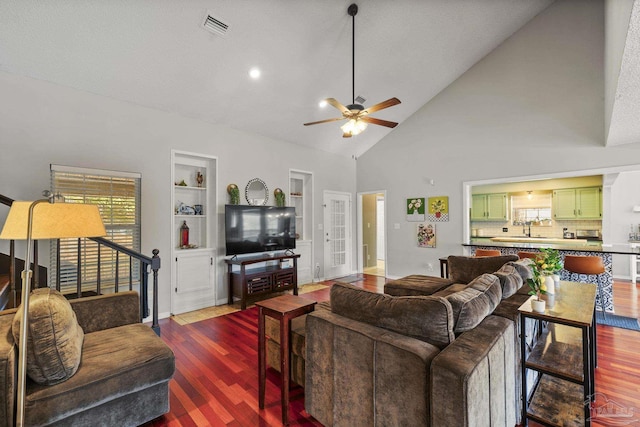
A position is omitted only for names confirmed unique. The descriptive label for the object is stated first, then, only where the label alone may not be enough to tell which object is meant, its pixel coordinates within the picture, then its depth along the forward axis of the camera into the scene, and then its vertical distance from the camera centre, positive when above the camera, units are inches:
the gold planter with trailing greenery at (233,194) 185.2 +15.6
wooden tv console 173.5 -38.8
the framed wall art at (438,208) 224.7 +5.8
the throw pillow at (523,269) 112.7 -22.2
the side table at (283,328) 75.4 -30.4
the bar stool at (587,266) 144.6 -27.3
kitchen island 155.6 -22.8
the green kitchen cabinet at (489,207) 291.0 +8.2
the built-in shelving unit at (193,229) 165.0 -6.8
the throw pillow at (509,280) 90.4 -21.9
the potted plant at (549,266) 89.9 -16.7
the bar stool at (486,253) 172.6 -23.2
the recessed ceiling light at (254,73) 150.5 +77.2
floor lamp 54.5 -0.4
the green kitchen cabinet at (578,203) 244.4 +9.5
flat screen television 180.2 -7.3
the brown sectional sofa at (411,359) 49.9 -29.0
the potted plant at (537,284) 81.9 -20.5
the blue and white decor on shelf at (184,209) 172.9 +5.6
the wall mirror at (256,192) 197.8 +17.9
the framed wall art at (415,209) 237.8 +5.6
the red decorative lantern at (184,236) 174.7 -10.6
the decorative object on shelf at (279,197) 212.8 +15.3
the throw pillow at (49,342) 59.9 -26.4
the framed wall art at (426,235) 231.0 -16.0
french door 254.7 -16.2
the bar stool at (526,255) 168.6 -24.3
